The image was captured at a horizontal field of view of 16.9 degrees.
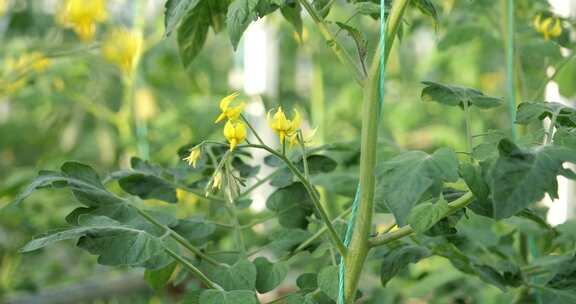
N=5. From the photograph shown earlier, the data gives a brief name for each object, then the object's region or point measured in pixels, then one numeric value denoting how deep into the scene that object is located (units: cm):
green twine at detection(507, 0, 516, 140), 146
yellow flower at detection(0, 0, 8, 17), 210
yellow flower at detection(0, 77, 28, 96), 186
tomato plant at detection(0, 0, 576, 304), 118
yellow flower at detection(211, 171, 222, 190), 122
